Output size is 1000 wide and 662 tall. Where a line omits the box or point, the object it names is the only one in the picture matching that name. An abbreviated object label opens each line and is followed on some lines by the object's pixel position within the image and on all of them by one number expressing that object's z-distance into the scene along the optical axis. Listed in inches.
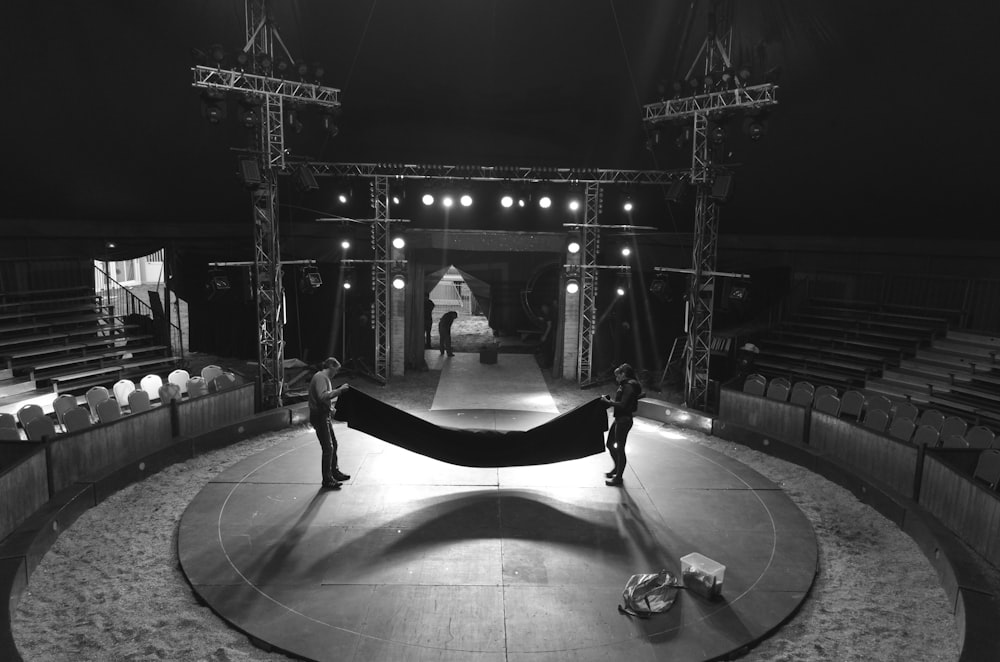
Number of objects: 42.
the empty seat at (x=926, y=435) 422.0
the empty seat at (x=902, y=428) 438.6
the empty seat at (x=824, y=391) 532.6
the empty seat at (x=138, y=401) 501.7
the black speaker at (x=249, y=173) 513.0
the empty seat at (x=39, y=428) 412.5
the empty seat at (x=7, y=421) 417.1
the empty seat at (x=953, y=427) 441.7
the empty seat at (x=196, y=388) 535.4
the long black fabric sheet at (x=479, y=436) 395.9
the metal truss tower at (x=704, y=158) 509.7
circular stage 252.1
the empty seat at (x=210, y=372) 585.3
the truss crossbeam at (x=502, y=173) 661.3
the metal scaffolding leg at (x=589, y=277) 706.2
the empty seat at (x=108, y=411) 463.8
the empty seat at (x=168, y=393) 523.4
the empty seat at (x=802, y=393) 541.6
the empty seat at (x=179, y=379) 575.6
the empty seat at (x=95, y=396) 503.2
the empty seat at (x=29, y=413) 458.0
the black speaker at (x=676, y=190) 571.8
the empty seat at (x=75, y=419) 434.3
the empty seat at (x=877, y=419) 469.4
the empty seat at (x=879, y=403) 504.7
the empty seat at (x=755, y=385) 574.0
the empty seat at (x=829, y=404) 503.2
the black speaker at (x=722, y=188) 536.7
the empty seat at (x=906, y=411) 479.2
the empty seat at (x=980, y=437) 416.8
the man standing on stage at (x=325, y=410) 383.6
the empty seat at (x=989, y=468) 362.6
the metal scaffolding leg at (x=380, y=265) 701.9
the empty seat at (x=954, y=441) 400.2
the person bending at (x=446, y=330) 852.0
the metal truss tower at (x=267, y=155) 504.4
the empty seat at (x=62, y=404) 471.0
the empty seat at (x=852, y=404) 529.0
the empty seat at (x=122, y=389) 529.7
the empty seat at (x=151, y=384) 567.5
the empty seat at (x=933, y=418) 452.8
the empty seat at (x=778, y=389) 558.6
